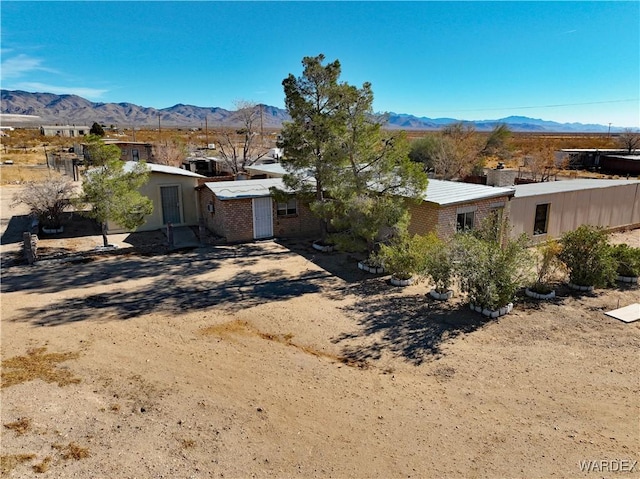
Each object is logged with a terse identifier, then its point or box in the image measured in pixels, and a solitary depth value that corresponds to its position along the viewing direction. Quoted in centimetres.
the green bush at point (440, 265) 1134
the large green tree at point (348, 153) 1421
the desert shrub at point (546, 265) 1234
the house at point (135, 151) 4452
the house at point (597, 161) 4050
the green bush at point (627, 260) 1323
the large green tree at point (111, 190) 1547
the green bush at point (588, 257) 1240
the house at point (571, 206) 1770
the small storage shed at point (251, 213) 1805
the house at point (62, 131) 8562
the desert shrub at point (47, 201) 1909
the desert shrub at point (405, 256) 1280
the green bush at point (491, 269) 1083
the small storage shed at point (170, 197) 1981
